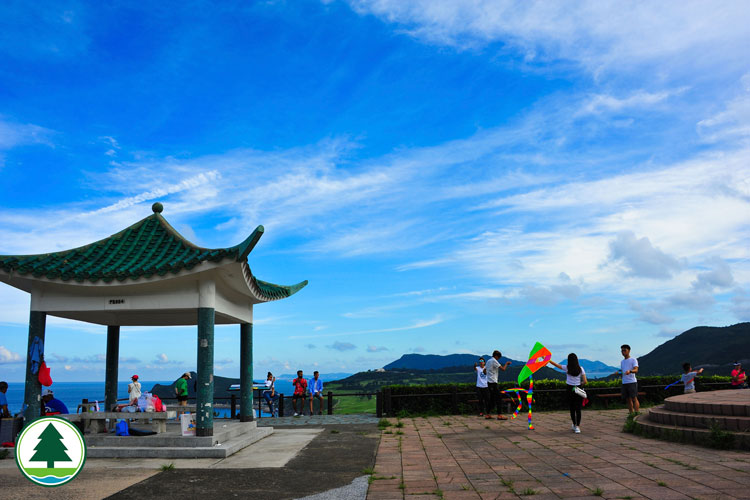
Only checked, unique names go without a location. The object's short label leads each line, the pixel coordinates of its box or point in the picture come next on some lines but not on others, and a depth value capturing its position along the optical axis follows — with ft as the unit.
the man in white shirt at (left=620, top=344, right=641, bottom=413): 42.24
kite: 38.22
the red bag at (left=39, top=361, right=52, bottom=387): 34.96
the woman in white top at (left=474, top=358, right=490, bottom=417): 47.75
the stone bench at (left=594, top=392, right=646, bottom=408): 55.83
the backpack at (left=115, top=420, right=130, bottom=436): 34.65
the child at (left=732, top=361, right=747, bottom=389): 57.11
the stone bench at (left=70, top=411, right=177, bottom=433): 34.45
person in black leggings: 36.58
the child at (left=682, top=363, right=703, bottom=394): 49.90
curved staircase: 29.66
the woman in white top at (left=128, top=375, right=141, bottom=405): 42.16
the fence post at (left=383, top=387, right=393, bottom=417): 54.27
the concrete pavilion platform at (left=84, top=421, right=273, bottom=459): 32.19
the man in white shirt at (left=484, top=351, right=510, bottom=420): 46.01
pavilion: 33.99
